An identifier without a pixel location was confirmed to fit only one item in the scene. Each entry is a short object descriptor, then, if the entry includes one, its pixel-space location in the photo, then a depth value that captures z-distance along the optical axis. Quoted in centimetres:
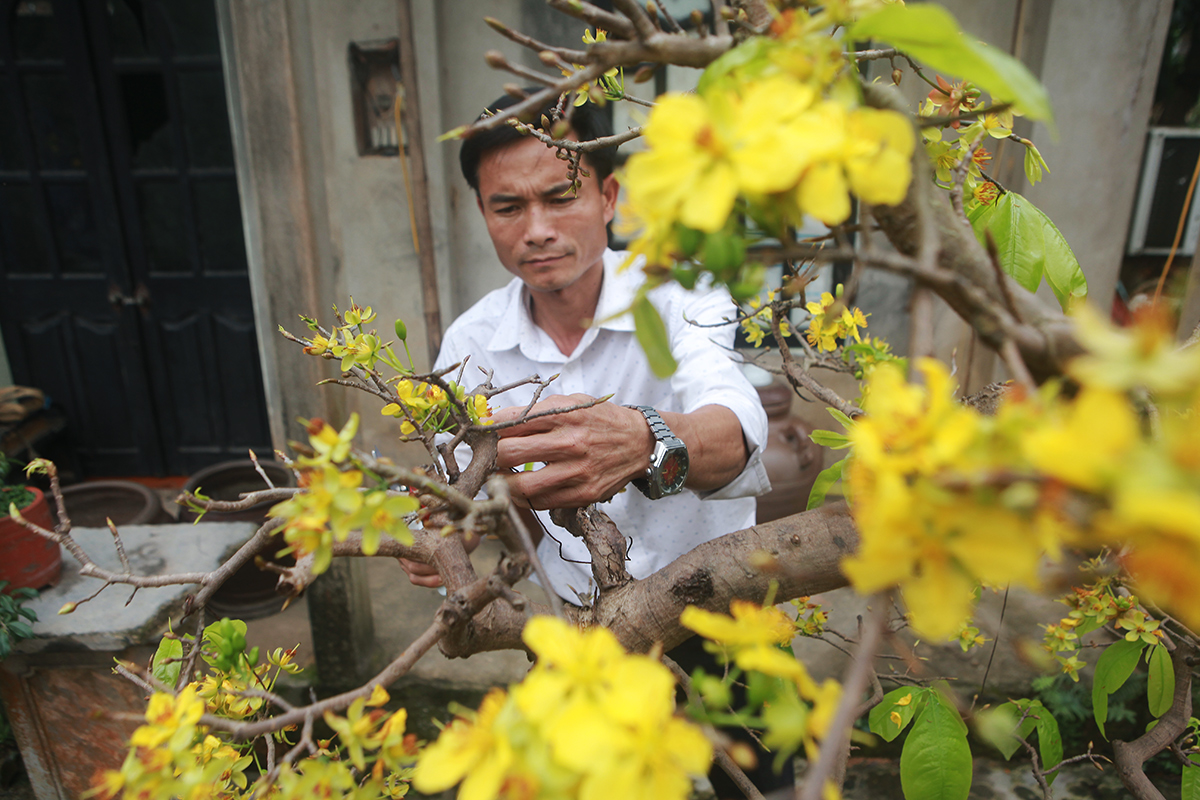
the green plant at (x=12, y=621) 188
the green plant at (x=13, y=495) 212
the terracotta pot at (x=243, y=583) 313
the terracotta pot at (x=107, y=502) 336
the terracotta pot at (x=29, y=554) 200
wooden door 375
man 121
